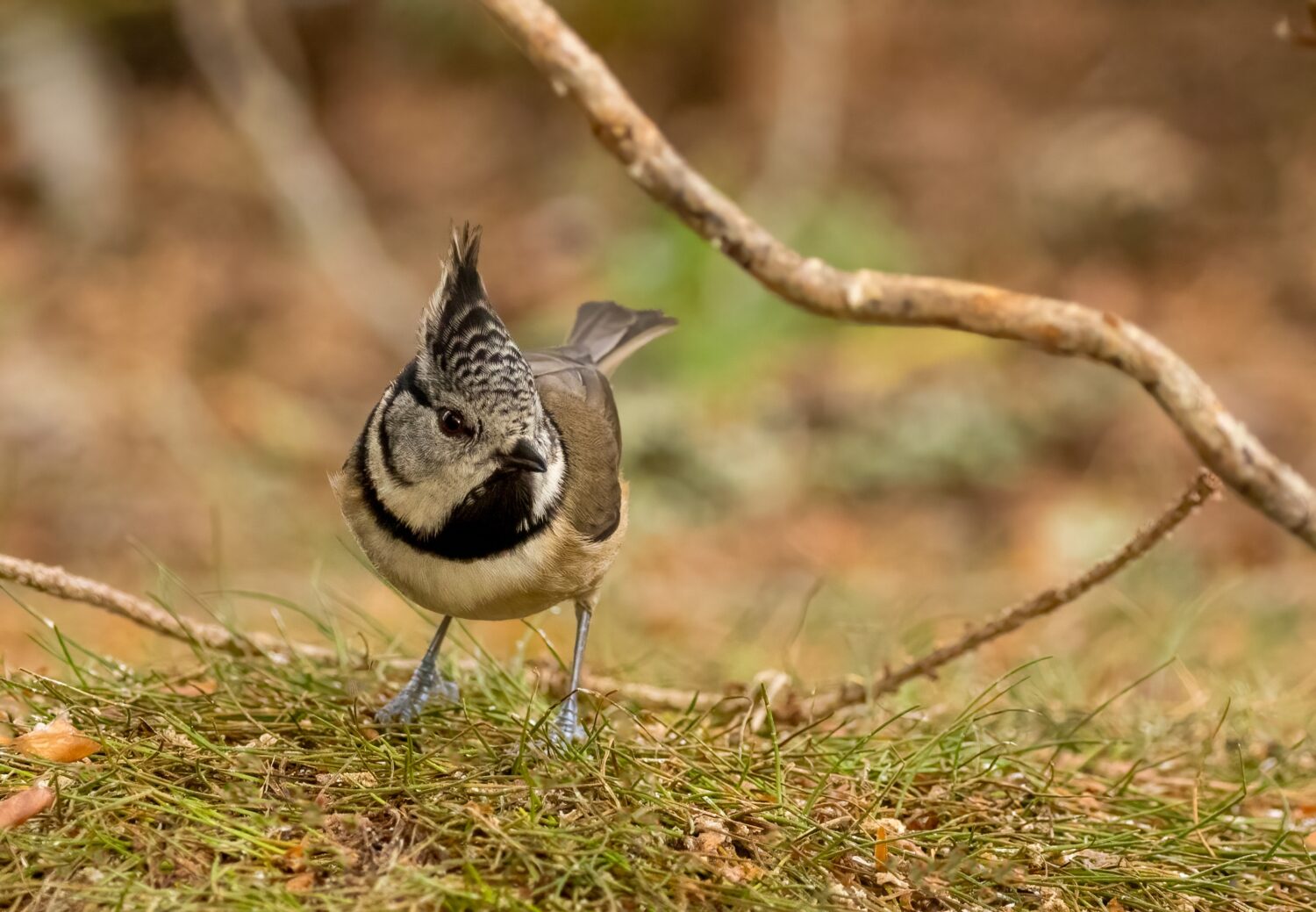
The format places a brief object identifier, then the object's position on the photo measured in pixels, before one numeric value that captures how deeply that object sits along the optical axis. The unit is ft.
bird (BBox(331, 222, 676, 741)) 20.58
